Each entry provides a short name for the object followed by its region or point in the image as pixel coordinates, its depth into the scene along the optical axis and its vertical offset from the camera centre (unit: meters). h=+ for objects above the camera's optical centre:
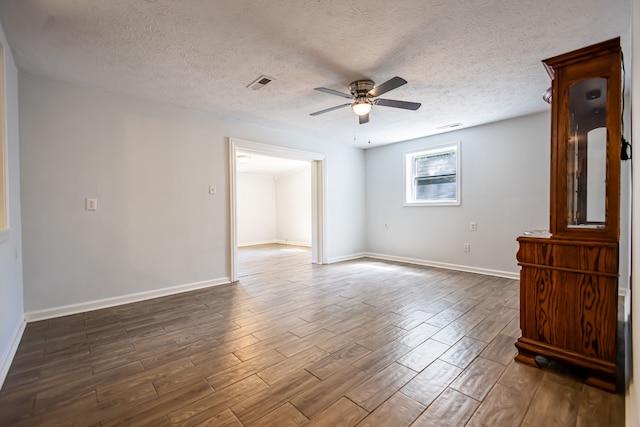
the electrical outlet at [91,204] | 3.00 +0.06
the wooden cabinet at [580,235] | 1.66 -0.18
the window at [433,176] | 4.90 +0.57
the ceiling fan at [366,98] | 2.76 +1.10
